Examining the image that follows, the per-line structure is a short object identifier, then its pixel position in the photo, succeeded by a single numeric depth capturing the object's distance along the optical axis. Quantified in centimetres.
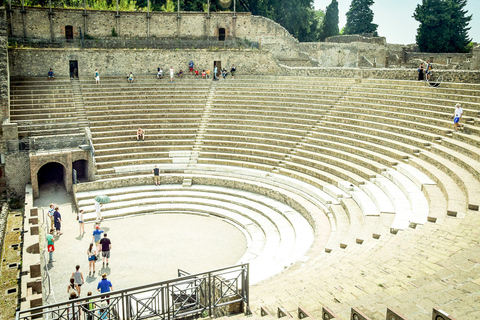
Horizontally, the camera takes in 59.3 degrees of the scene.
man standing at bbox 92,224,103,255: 1369
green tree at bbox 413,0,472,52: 3606
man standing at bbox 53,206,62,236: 1514
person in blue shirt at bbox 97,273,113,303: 1014
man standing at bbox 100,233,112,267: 1279
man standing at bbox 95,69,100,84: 2447
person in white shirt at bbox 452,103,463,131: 1519
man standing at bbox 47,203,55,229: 1546
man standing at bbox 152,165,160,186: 1891
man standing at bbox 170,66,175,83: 2569
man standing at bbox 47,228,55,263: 1329
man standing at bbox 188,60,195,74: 2741
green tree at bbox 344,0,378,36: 4838
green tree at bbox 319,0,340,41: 4497
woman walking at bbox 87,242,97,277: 1246
